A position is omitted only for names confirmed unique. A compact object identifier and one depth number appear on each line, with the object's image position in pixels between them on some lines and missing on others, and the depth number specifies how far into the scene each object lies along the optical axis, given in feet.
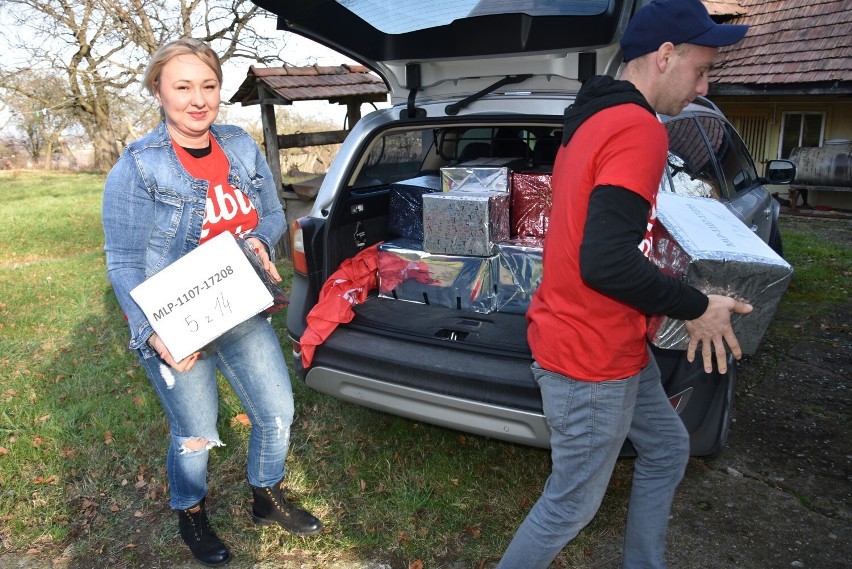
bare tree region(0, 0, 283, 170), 54.90
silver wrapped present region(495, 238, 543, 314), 11.37
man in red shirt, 5.43
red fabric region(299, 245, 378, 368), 10.57
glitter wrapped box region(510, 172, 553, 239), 12.41
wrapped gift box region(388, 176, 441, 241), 13.05
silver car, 9.11
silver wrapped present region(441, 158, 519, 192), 12.40
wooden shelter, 24.70
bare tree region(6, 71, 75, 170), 72.59
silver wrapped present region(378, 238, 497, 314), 11.67
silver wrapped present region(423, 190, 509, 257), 11.44
